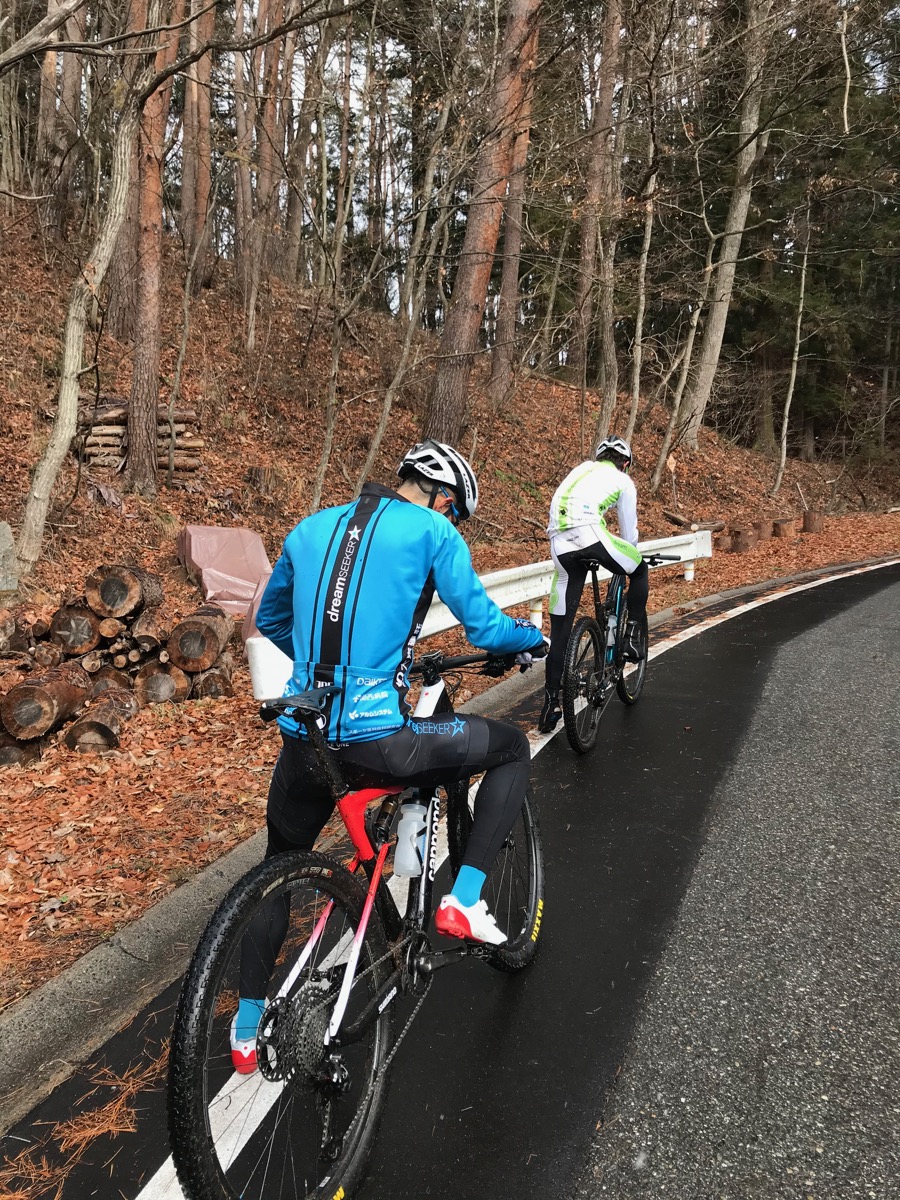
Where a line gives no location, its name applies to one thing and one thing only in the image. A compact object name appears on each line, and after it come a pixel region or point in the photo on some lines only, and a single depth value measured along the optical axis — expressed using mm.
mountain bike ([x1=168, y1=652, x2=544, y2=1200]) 1907
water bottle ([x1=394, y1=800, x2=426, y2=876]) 2754
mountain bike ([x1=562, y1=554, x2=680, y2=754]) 5552
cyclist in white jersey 5930
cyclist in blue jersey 2480
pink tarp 9922
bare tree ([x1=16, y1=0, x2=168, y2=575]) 8367
